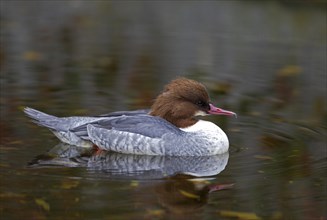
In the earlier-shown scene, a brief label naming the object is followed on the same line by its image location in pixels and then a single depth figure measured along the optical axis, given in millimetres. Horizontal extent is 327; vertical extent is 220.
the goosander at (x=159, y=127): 19203
